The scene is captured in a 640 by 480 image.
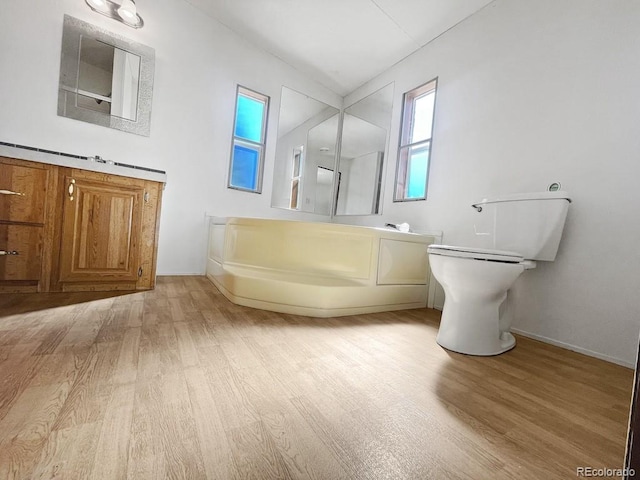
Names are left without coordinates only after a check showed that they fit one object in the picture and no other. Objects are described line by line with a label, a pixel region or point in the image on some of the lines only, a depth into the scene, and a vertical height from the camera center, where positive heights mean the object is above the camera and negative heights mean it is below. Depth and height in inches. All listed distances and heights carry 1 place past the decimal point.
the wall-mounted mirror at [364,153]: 109.7 +38.3
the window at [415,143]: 92.2 +36.0
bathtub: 63.9 -9.2
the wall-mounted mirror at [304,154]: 115.0 +36.3
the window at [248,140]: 104.9 +35.3
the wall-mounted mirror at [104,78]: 75.6 +41.1
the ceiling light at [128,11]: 77.2 +60.4
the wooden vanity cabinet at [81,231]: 59.4 -4.8
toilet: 46.6 -3.7
